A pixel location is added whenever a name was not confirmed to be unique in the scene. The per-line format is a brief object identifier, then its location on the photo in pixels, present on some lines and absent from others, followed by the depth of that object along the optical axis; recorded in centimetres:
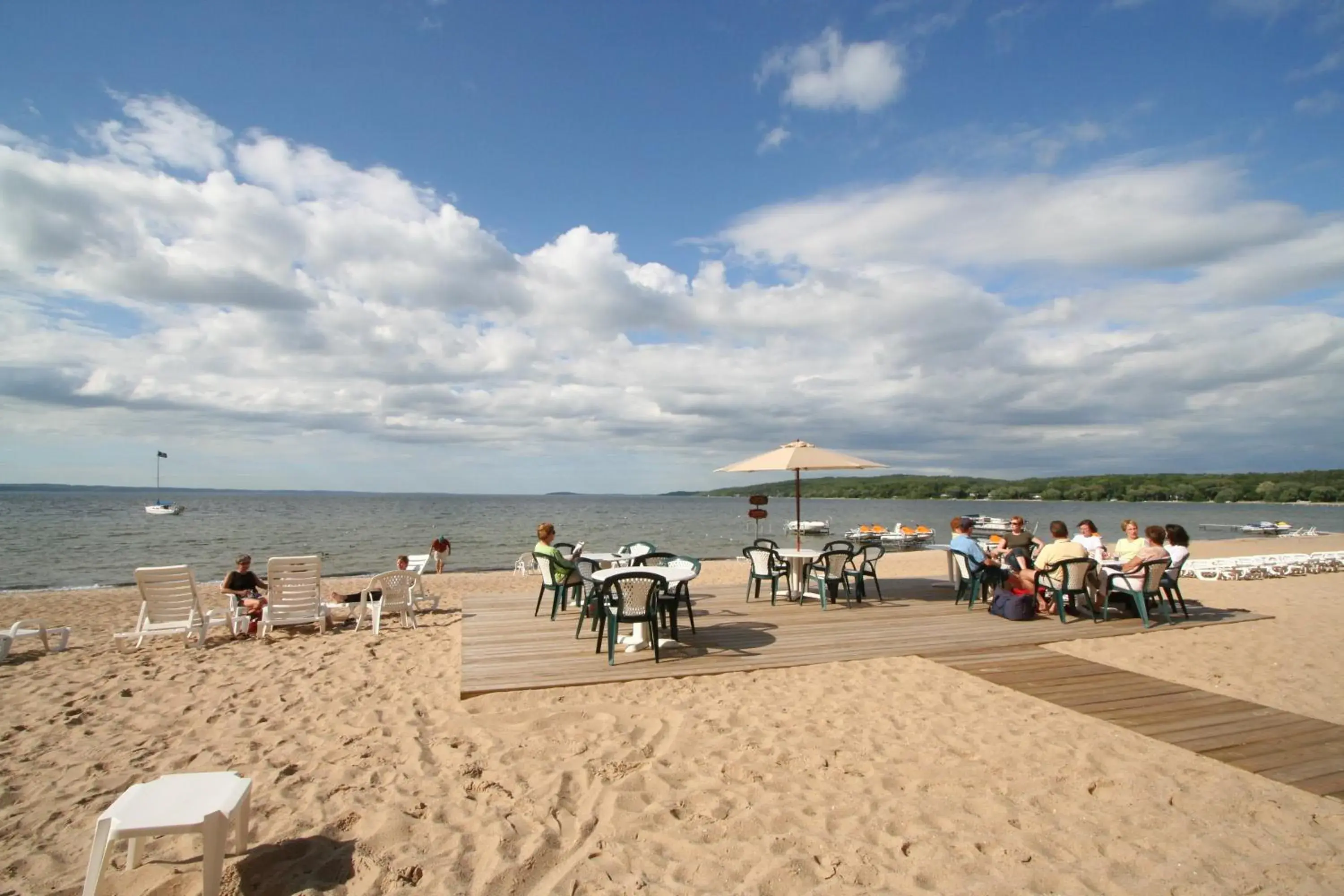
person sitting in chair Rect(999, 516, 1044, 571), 816
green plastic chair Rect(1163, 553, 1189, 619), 742
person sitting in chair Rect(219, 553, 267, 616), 765
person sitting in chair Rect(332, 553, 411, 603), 802
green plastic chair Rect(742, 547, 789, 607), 795
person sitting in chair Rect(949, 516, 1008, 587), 781
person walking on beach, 1567
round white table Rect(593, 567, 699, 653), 578
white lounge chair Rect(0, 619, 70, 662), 621
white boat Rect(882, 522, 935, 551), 3020
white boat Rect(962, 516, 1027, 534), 3256
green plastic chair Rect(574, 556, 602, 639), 596
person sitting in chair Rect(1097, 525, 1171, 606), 716
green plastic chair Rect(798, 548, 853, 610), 780
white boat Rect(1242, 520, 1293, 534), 3653
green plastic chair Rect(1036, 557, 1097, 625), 715
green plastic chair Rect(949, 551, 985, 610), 780
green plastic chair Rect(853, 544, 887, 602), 814
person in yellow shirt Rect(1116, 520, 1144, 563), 768
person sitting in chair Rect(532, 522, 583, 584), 679
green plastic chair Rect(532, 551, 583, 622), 698
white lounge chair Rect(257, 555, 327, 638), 727
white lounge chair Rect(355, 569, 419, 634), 788
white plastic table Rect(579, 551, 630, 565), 767
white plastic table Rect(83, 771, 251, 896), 225
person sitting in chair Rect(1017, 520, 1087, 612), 736
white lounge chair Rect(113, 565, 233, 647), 681
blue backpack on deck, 720
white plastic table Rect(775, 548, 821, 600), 805
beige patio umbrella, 828
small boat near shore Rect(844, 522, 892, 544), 3052
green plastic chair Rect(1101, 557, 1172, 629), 712
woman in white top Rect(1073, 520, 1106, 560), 826
